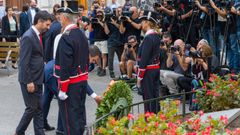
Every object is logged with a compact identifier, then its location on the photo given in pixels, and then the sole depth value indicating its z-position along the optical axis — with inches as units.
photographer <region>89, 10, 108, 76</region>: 597.6
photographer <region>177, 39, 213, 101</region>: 421.4
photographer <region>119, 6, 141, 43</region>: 564.7
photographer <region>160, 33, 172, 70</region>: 482.8
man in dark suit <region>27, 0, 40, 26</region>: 700.7
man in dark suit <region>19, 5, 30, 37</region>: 691.5
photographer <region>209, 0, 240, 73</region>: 465.7
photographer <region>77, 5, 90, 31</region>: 607.3
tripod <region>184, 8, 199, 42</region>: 516.1
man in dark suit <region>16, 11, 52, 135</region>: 327.3
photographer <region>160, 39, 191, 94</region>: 447.5
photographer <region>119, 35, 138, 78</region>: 515.2
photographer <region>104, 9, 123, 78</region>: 578.9
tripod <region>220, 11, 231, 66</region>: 466.1
